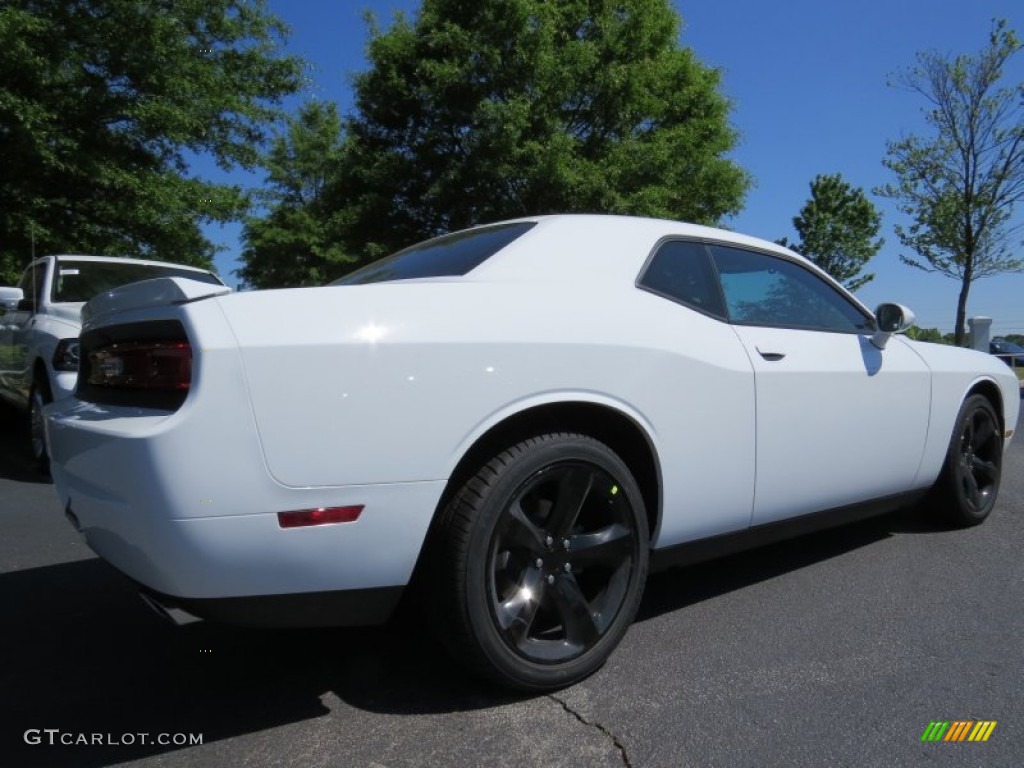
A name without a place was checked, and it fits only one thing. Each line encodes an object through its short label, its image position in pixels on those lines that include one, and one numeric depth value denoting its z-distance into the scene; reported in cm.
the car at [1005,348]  2131
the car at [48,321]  529
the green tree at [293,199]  2130
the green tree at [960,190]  1672
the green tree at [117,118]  964
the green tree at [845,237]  3183
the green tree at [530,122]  1202
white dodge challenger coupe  186
